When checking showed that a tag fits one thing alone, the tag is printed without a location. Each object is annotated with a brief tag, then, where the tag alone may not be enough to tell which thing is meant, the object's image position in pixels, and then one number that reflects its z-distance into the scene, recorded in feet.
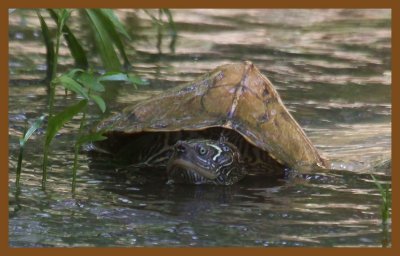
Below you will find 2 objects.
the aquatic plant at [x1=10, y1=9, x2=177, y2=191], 34.68
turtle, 40.51
